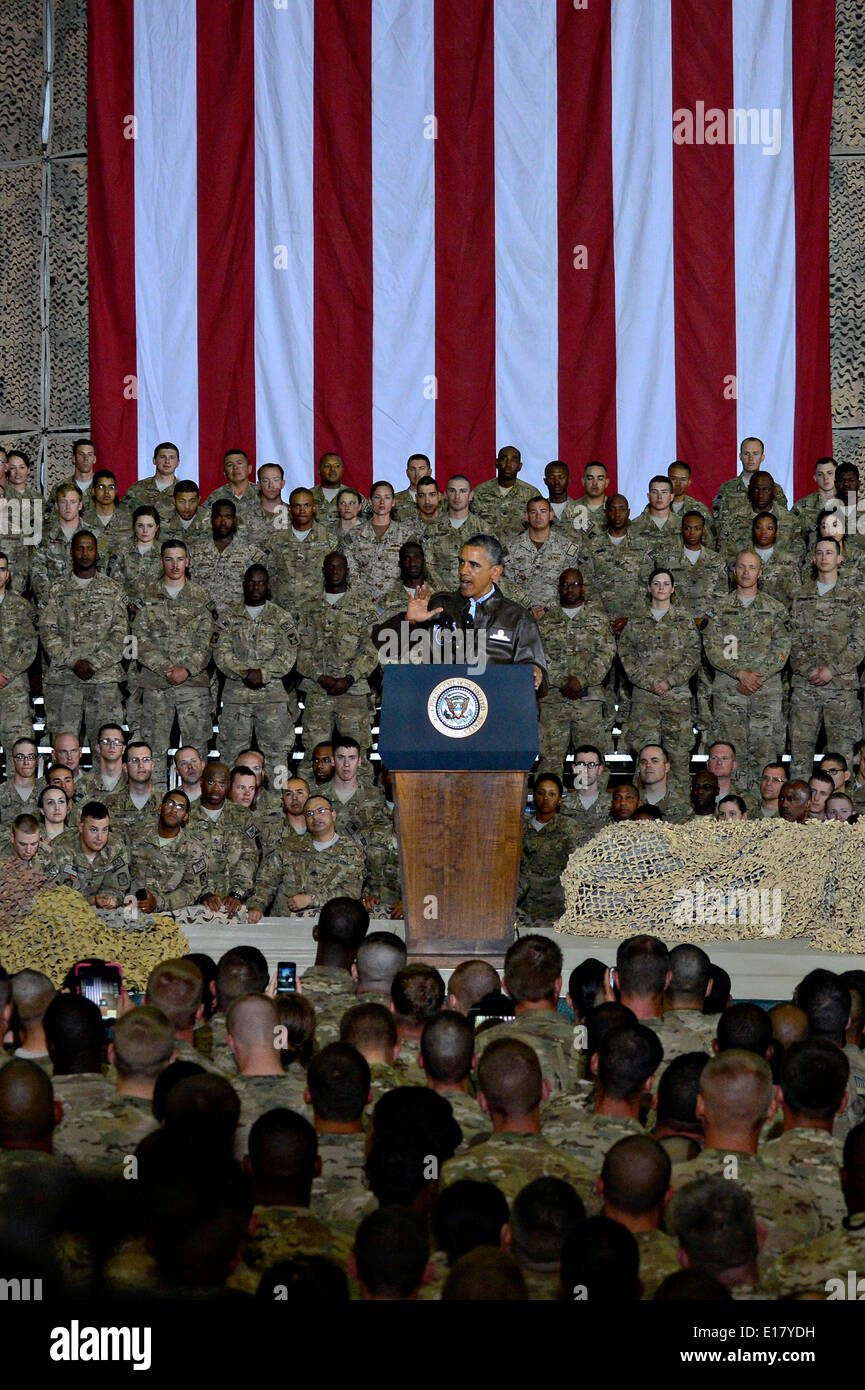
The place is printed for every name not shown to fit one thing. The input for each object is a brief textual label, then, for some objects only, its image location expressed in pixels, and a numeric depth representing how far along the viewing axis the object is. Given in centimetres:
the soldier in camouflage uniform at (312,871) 1662
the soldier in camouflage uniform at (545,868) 1705
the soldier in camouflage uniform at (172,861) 1684
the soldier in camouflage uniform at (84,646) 1952
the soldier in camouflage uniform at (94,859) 1659
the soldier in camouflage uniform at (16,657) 1981
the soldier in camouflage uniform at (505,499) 2173
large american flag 2308
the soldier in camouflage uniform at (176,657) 1948
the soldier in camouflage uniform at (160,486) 2147
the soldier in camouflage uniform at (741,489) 2134
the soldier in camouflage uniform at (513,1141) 702
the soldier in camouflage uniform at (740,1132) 703
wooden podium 1265
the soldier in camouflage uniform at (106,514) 2098
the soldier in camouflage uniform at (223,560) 2052
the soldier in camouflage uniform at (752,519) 2080
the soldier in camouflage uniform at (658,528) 2069
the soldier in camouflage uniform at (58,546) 2041
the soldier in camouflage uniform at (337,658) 1962
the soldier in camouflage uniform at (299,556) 2036
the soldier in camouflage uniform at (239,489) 2131
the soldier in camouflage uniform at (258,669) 1950
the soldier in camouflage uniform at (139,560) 2017
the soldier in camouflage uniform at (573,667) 1952
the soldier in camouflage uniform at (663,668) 1977
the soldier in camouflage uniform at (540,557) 2033
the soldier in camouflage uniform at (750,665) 1973
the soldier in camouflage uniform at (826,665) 1983
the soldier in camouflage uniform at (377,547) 2053
